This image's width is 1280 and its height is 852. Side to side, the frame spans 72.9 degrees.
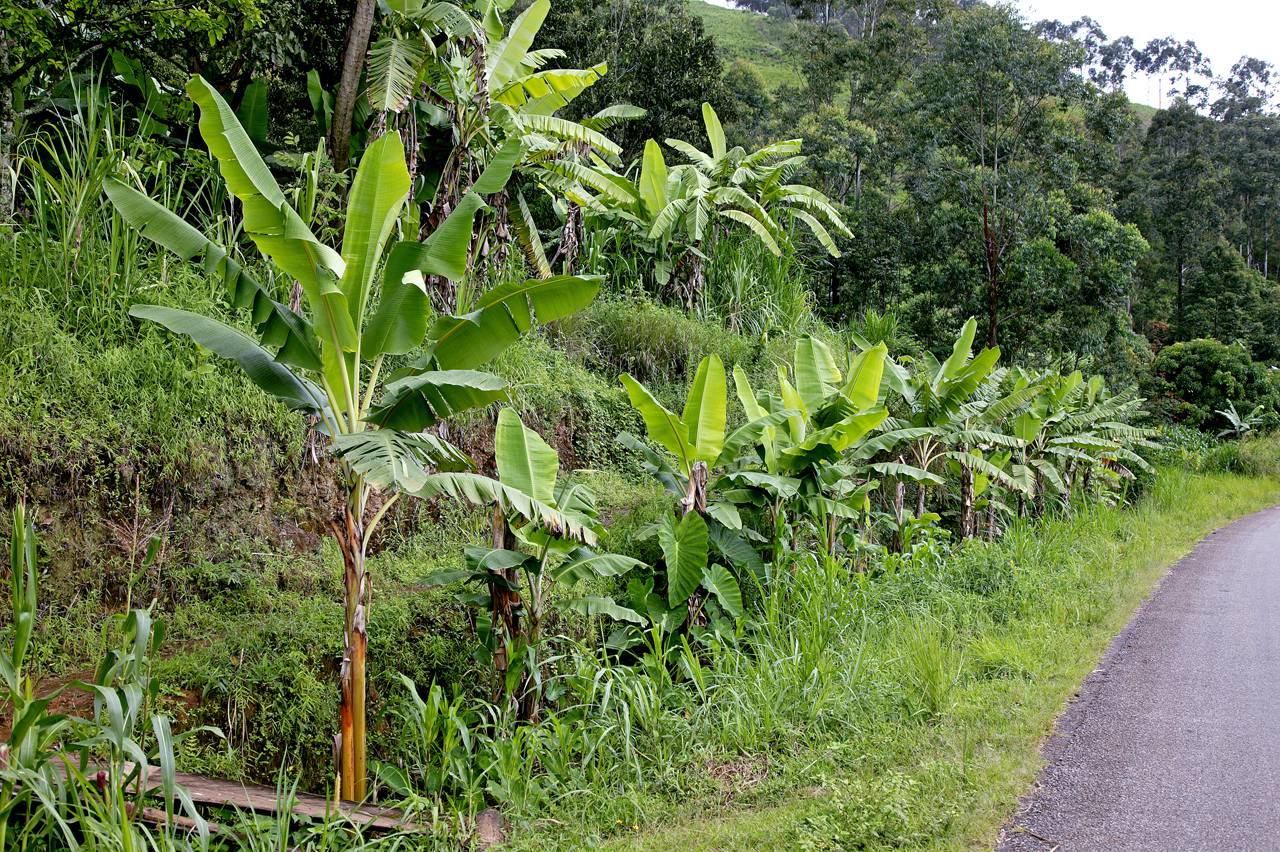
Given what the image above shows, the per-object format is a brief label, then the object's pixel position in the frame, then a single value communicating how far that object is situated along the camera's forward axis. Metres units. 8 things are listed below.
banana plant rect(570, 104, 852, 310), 11.14
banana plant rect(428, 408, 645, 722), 5.07
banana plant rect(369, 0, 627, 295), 8.02
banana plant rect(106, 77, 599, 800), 4.25
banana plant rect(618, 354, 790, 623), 6.16
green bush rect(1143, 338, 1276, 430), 22.94
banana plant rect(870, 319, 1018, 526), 9.20
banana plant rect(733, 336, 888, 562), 7.07
